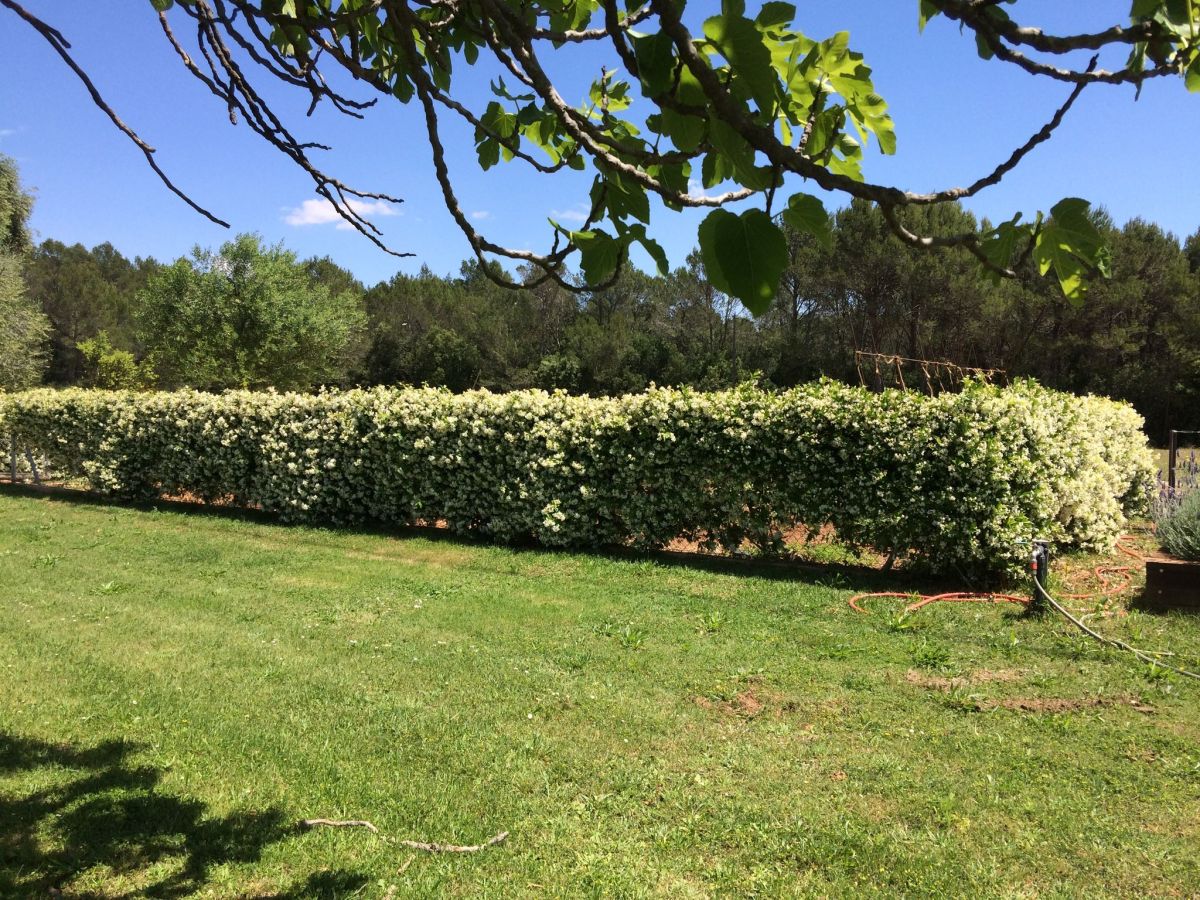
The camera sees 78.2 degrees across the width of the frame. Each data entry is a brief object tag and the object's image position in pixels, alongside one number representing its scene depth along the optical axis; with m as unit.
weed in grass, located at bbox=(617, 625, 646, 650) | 5.43
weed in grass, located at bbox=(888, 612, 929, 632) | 5.76
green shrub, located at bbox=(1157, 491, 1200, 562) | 6.16
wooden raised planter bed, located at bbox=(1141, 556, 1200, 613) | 5.93
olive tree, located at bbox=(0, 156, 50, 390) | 21.58
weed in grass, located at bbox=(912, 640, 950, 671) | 5.02
